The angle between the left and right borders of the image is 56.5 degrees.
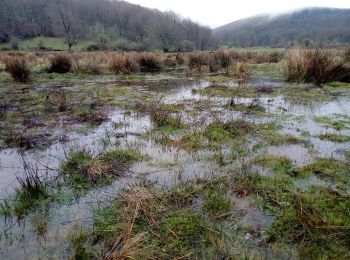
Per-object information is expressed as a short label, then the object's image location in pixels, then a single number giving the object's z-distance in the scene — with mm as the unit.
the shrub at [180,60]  23602
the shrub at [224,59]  19562
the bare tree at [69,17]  89562
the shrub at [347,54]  15423
